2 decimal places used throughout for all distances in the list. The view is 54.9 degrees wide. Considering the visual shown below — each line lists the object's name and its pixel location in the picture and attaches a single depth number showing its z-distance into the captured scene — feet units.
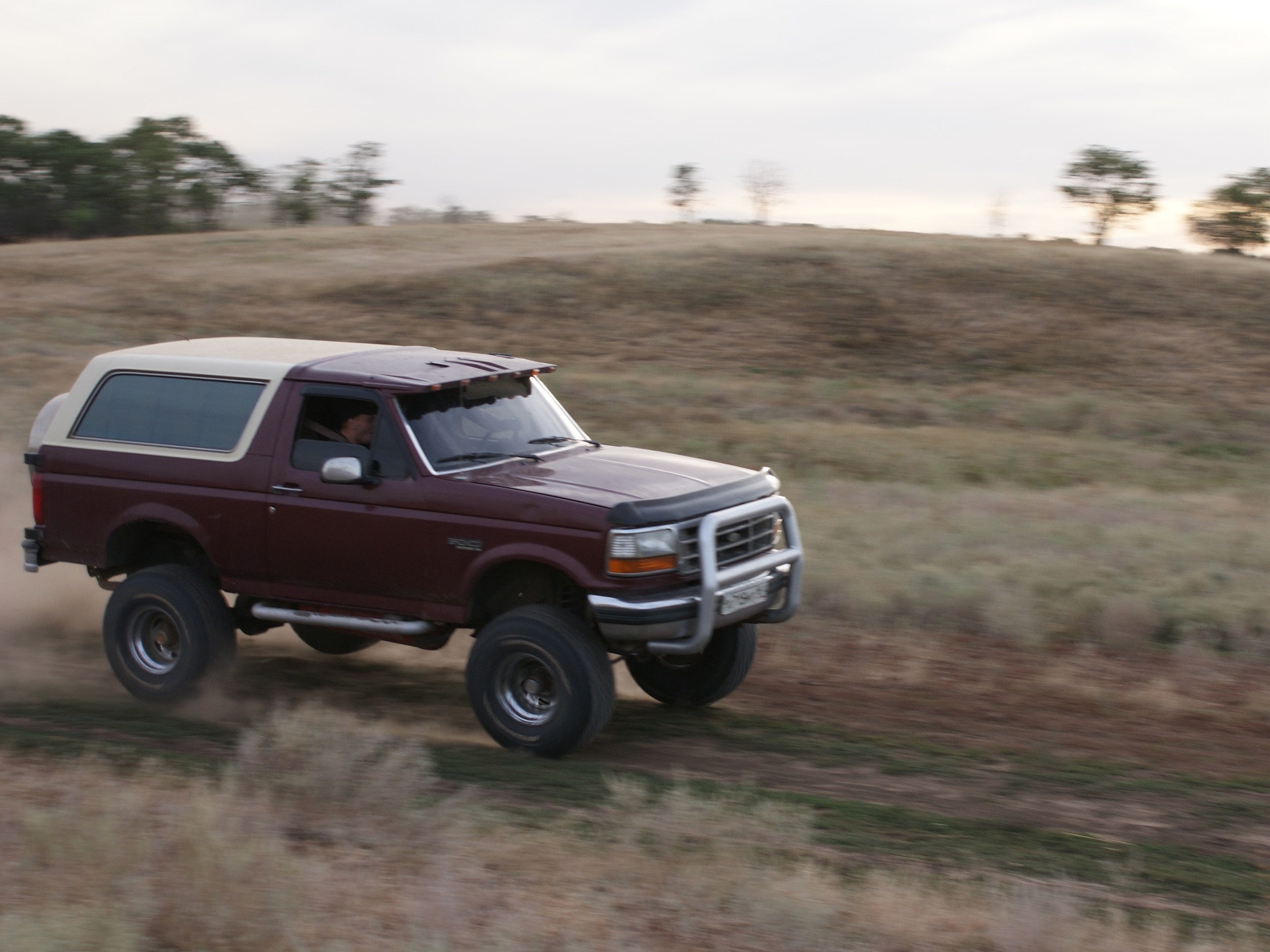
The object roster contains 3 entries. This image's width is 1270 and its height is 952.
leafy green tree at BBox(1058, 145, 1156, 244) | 137.08
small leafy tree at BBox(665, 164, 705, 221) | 168.35
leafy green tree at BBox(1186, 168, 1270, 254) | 133.18
